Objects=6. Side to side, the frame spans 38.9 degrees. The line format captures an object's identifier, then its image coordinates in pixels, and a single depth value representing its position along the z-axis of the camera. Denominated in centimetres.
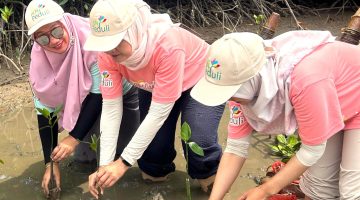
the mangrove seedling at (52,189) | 282
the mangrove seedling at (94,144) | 211
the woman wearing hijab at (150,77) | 226
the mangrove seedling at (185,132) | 188
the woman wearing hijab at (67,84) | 274
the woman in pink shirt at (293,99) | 179
